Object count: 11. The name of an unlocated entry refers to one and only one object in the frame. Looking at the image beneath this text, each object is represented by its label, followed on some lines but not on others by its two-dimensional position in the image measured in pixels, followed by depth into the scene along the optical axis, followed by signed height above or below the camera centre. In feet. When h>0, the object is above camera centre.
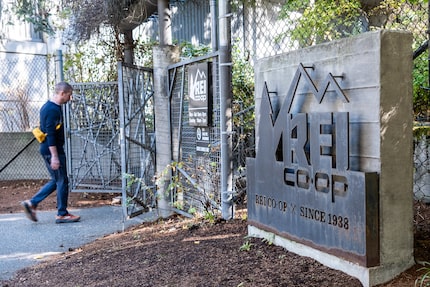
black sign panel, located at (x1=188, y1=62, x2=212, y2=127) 17.60 +1.19
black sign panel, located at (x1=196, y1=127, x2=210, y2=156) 18.25 -0.69
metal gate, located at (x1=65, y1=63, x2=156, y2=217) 29.66 -0.83
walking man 21.80 -1.26
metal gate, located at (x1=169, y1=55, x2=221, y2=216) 17.66 -1.16
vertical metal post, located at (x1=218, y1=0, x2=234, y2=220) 16.43 +0.90
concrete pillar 21.18 +0.97
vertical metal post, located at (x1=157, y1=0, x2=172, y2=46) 21.90 +4.88
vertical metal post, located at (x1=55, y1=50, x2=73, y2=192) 29.78 -0.02
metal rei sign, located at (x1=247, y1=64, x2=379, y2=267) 9.55 -1.44
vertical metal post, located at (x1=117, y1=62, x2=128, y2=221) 20.01 -0.94
